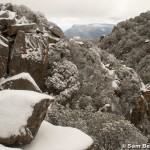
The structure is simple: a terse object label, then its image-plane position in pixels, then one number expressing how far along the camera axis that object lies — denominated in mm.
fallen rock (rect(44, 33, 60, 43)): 27131
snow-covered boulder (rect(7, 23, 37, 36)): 22766
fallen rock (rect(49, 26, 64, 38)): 28406
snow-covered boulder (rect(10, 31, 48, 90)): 21703
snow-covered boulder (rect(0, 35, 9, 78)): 20853
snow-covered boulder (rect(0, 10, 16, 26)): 23183
